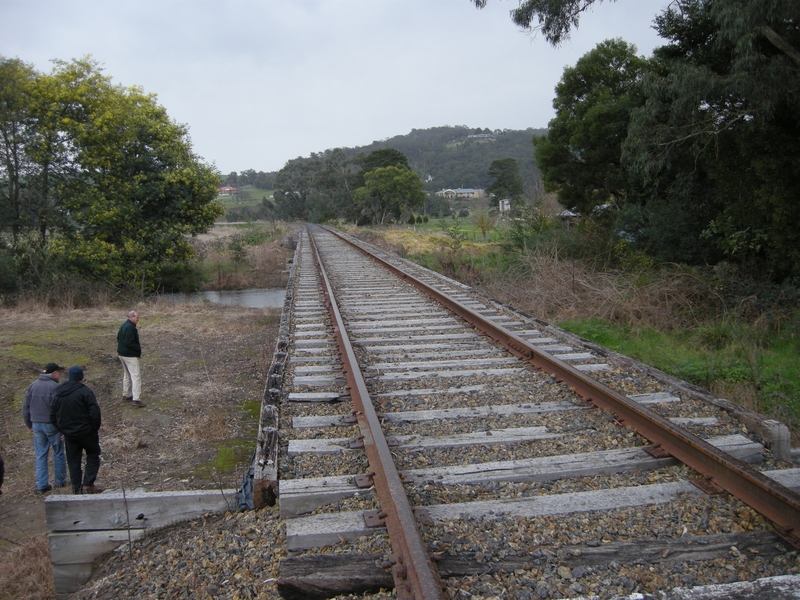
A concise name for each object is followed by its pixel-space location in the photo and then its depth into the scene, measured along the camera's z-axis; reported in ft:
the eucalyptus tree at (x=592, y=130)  53.93
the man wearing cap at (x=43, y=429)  19.71
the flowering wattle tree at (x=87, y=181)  55.88
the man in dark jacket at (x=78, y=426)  18.29
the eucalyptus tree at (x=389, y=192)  177.78
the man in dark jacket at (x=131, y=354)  26.11
